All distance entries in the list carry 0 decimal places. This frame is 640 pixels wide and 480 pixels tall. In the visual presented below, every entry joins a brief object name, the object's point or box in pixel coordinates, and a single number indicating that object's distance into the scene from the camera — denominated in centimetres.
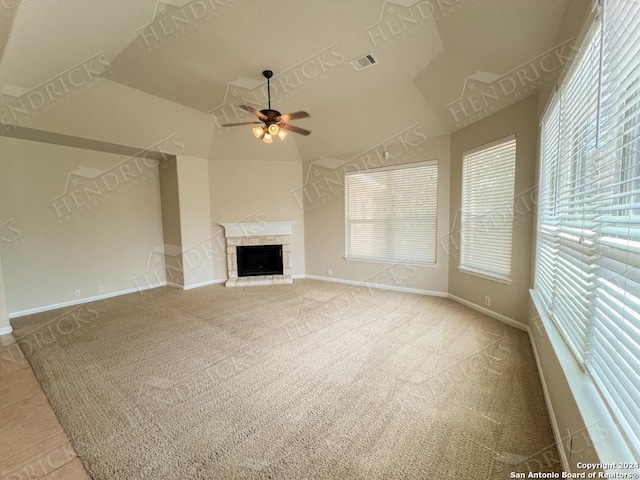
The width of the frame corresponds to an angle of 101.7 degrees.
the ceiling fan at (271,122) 308
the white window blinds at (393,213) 465
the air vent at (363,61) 318
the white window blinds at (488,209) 340
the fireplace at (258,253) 584
